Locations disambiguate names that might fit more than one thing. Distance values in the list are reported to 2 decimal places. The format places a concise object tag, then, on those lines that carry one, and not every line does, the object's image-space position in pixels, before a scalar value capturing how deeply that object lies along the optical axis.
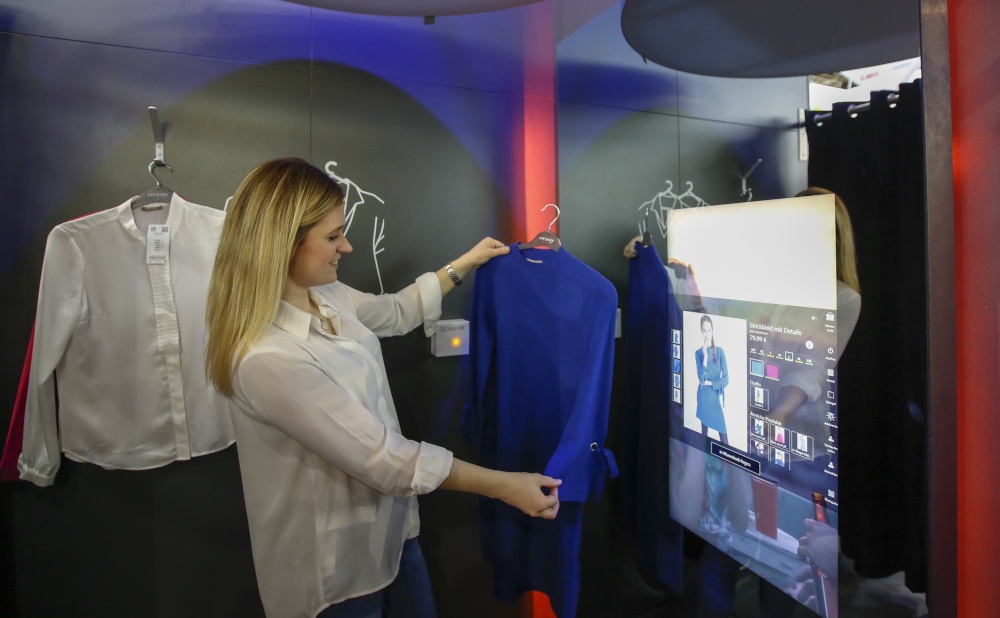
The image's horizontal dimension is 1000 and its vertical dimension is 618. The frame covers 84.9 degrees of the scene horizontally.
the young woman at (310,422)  1.16
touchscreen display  1.03
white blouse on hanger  1.60
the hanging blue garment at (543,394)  1.49
